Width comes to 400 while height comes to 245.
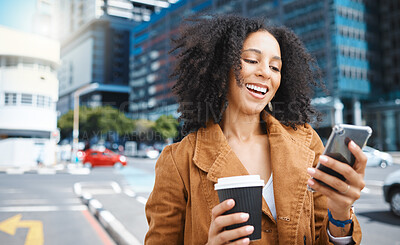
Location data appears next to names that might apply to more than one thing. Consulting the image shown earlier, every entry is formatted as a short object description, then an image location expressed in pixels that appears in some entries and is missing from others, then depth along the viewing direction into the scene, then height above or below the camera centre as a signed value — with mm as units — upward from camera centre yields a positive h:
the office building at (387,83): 32531 +5113
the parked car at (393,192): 5930 -1053
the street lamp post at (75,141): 17464 -590
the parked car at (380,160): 14975 -1274
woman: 1333 -28
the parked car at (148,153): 20822 -1484
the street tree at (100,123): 25422 +616
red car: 18188 -1545
